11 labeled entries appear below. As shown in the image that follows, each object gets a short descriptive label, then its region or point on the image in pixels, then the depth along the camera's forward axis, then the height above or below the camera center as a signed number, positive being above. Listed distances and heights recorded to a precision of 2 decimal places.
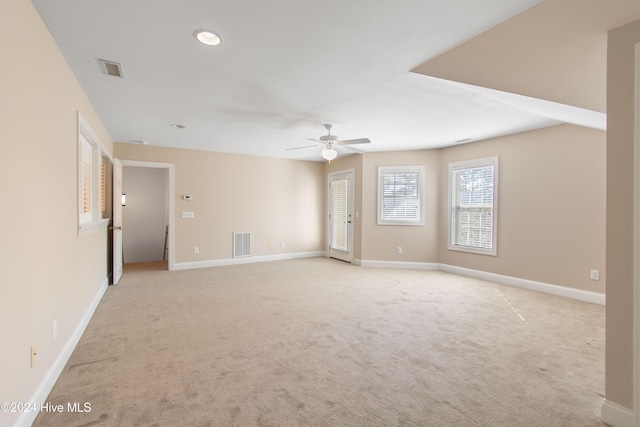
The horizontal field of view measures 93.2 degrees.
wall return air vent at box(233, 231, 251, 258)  6.88 -0.79
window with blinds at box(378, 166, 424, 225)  6.46 +0.37
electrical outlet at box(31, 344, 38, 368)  1.86 -0.91
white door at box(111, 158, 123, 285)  4.94 -0.15
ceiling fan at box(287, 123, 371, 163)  4.57 +1.06
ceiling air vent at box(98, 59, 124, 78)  2.64 +1.28
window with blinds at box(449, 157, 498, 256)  5.38 +0.14
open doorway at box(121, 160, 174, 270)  7.39 -0.17
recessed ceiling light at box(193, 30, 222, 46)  2.18 +1.28
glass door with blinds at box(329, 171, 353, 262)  7.11 -0.11
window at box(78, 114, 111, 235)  3.20 +0.38
